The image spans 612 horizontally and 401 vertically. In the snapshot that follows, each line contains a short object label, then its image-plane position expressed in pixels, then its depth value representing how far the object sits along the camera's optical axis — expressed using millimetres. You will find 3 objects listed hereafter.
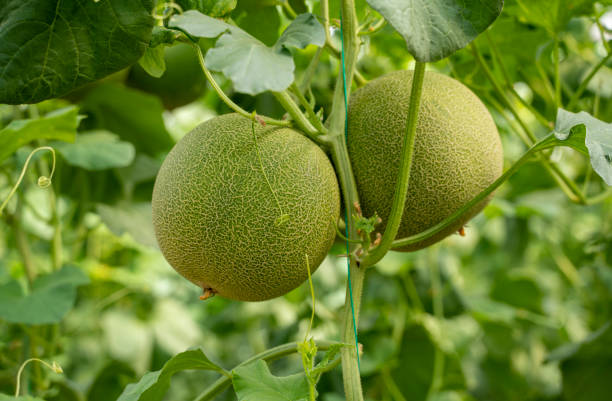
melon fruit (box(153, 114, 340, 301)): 730
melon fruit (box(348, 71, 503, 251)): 824
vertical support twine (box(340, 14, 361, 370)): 743
